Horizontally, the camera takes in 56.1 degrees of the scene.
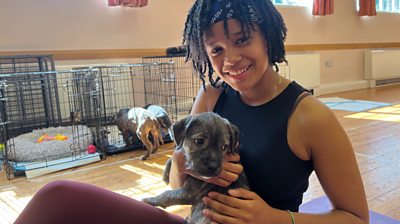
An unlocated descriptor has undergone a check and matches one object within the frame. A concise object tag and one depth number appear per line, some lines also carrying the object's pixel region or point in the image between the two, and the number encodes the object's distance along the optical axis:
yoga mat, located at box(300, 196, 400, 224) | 1.84
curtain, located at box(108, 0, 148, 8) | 4.09
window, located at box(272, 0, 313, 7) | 6.16
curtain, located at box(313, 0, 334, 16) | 6.33
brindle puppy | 1.09
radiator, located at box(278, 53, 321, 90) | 6.10
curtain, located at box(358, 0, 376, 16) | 7.14
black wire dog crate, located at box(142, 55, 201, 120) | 4.56
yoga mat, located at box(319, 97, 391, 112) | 5.13
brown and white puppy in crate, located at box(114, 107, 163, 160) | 3.13
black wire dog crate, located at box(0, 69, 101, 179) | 2.96
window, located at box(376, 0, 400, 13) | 7.91
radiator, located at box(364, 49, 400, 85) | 7.46
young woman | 0.99
